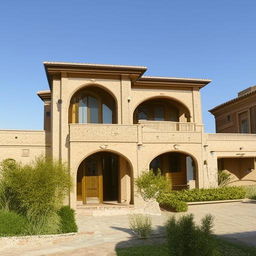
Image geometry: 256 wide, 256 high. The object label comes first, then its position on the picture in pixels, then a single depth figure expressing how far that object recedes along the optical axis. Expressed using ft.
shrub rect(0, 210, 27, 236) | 37.35
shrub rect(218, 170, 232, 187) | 74.43
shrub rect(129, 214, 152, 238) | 36.35
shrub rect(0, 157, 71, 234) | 39.78
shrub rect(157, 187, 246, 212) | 57.05
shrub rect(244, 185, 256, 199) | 66.59
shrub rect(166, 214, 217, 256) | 22.11
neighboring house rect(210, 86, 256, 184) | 82.99
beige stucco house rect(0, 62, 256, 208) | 62.54
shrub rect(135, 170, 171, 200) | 50.65
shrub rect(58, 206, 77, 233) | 38.60
